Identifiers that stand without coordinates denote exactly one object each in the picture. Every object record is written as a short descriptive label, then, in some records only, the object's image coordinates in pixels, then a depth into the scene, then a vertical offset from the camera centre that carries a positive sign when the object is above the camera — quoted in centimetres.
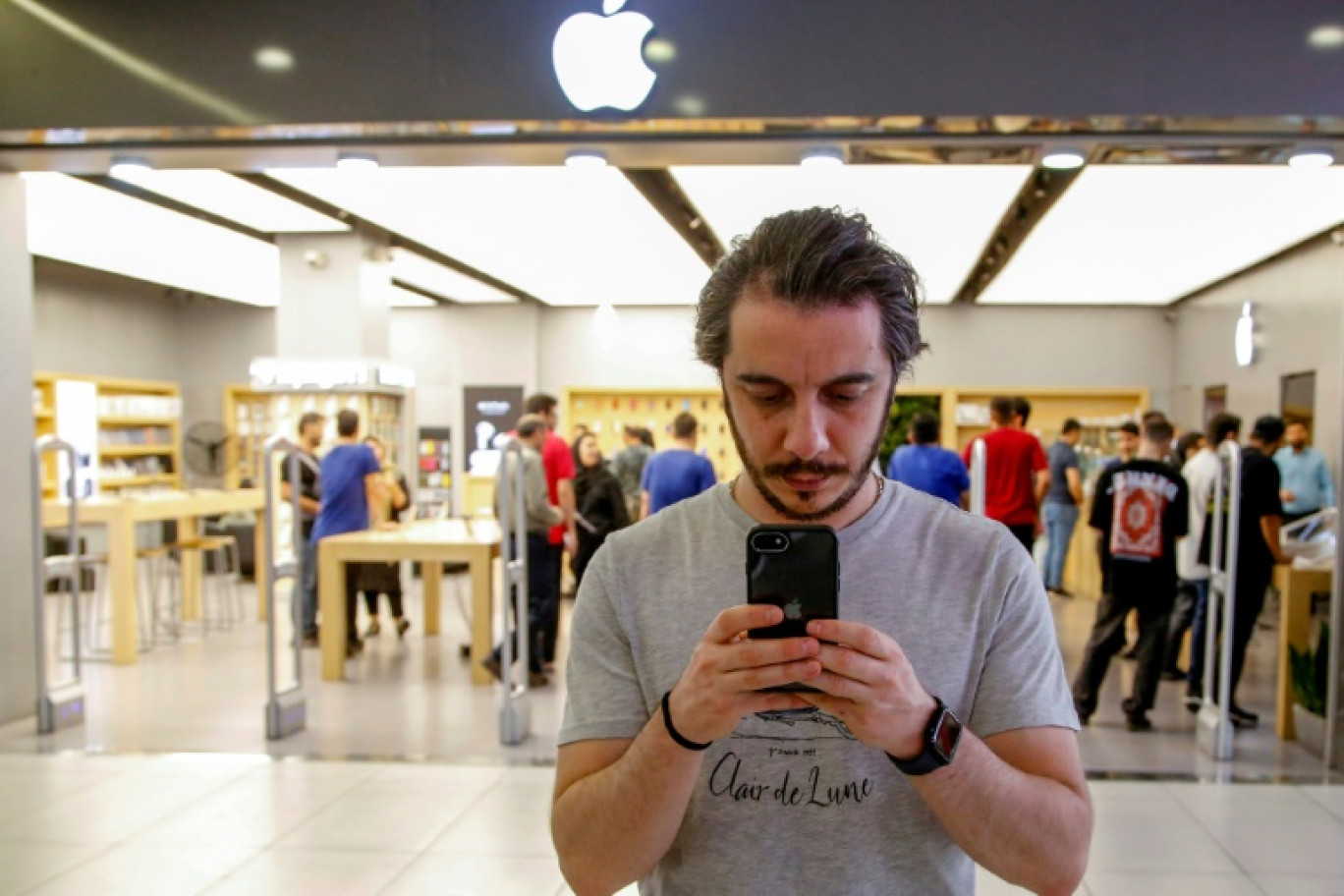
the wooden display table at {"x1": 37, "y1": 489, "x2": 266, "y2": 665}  685 -84
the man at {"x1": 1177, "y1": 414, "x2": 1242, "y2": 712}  538 -61
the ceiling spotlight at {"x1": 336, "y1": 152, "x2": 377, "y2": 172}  451 +107
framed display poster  1338 -6
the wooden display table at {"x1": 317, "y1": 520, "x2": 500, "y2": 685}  623 -88
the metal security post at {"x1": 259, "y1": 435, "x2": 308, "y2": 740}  501 -125
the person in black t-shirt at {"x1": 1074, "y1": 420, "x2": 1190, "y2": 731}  496 -68
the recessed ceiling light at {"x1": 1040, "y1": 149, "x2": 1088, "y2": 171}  430 +104
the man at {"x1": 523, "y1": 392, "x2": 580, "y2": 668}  634 -50
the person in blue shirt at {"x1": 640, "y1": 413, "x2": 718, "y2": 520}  689 -39
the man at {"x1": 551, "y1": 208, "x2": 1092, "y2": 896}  103 -27
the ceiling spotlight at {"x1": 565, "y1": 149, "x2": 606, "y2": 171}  437 +106
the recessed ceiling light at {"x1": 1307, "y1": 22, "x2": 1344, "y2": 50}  388 +137
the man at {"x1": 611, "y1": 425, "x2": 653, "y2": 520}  900 -48
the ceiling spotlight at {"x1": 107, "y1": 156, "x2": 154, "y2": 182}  462 +108
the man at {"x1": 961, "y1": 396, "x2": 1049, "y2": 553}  643 -41
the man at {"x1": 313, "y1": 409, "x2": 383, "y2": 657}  689 -51
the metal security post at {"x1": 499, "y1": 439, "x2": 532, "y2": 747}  487 -92
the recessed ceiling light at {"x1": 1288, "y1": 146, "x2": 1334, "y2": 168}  421 +103
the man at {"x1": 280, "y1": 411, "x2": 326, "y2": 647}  728 -60
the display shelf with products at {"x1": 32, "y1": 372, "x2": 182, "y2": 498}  1169 -20
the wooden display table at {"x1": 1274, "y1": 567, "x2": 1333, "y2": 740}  489 -95
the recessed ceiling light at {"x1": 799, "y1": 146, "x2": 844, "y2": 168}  431 +105
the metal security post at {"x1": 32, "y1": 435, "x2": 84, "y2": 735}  506 -122
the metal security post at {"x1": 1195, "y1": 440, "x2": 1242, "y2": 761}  450 -87
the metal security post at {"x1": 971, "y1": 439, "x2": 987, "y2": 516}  440 -28
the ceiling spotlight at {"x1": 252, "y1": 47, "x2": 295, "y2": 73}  423 +141
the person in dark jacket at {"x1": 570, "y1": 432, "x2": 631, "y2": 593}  723 -62
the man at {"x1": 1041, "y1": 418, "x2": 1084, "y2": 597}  931 -89
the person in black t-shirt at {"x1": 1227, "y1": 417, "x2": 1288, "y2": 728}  502 -59
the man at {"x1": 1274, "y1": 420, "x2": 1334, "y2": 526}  711 -45
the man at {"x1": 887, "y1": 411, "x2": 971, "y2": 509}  574 -29
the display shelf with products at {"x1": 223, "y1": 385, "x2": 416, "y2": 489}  973 -6
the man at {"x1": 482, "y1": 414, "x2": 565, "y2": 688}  590 -74
